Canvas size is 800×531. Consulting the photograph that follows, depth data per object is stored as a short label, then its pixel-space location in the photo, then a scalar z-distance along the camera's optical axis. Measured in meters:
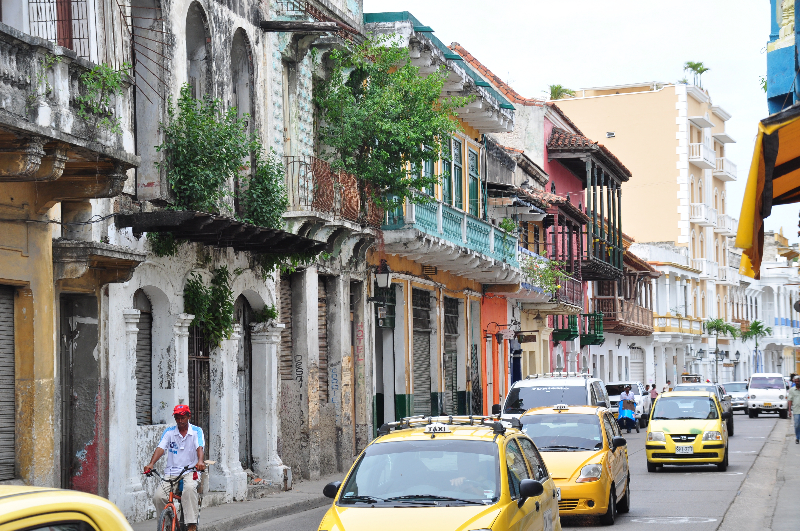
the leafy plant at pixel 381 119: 23.38
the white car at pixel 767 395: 53.62
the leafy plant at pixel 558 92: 73.12
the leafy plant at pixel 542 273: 37.00
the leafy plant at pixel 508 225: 33.31
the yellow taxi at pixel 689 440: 23.55
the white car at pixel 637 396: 43.06
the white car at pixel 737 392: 57.88
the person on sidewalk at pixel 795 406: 29.69
